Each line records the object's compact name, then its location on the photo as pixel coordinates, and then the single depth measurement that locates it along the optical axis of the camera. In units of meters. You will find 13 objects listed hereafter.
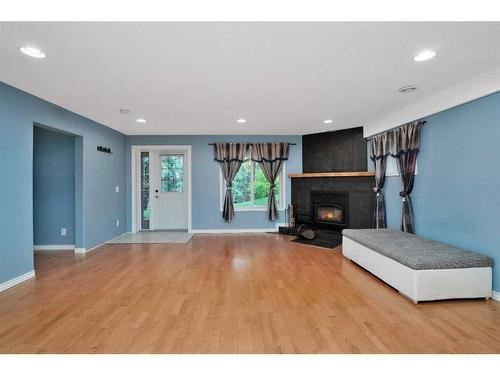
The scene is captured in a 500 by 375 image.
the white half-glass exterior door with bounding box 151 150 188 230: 6.13
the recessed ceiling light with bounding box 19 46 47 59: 2.01
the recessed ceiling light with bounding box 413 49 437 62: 2.10
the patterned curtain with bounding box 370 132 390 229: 4.21
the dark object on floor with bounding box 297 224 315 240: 4.99
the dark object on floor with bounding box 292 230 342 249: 4.66
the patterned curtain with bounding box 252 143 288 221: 5.69
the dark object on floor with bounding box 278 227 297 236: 5.48
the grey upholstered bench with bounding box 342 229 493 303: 2.39
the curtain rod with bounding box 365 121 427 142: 4.22
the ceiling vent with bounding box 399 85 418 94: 2.91
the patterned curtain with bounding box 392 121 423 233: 3.52
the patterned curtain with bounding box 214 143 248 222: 5.67
